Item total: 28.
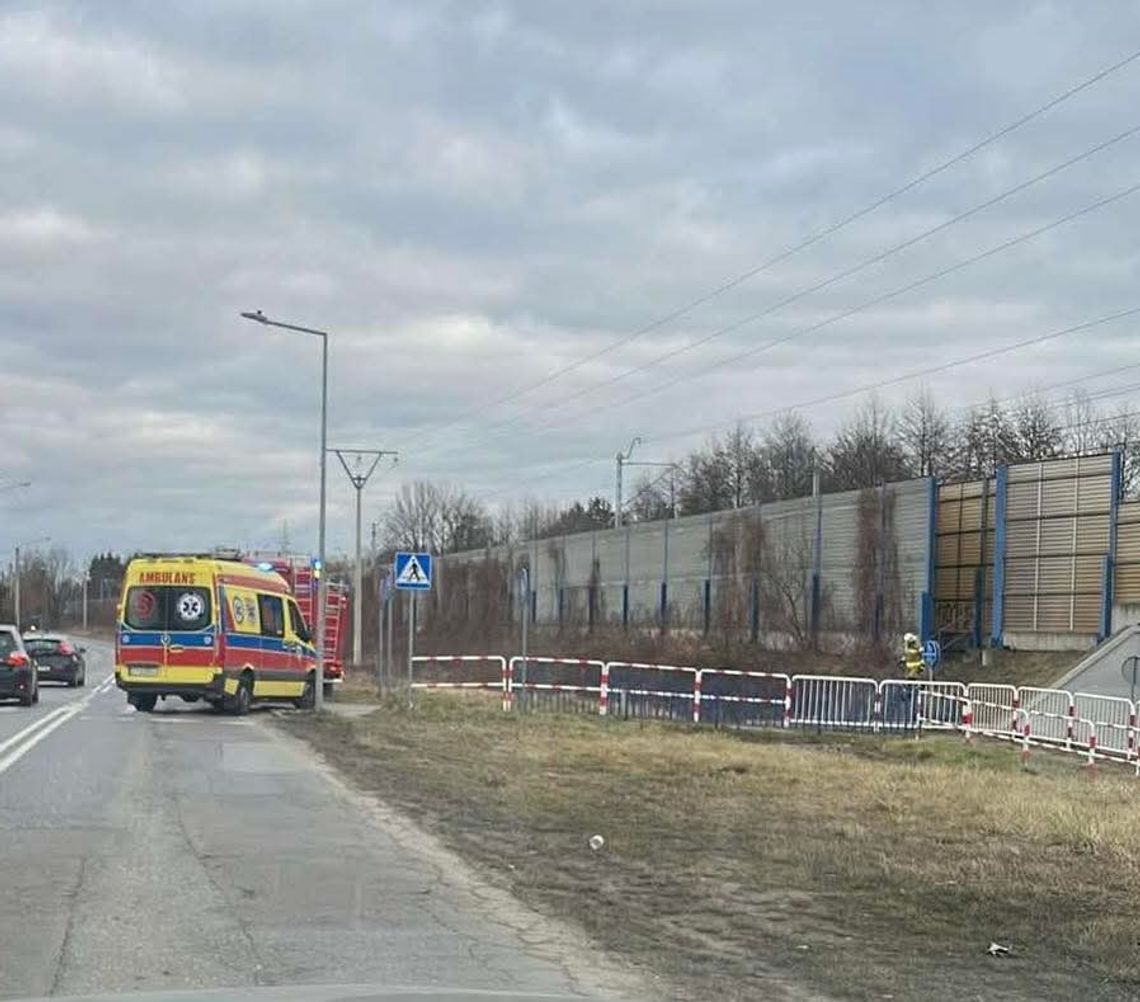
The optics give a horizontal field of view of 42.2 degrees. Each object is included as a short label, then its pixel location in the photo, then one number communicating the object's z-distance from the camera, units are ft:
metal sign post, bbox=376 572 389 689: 100.10
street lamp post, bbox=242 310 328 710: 92.89
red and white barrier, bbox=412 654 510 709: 126.22
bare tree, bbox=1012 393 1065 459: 217.56
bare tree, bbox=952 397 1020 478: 221.66
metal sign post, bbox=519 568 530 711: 86.94
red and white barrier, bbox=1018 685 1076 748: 83.41
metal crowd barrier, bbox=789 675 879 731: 96.89
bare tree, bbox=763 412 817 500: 271.08
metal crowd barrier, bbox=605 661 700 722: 97.14
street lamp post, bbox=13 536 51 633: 344.90
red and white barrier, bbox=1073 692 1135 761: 76.25
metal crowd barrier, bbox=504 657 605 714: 102.01
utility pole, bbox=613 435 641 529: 269.19
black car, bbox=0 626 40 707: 94.84
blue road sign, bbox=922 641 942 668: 133.18
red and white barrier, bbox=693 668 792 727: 96.22
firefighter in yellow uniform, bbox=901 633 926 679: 113.70
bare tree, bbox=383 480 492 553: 383.04
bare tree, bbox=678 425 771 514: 282.97
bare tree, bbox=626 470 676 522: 315.78
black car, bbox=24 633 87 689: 139.54
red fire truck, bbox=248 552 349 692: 117.60
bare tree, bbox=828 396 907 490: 240.53
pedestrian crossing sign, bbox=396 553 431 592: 85.71
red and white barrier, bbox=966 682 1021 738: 91.35
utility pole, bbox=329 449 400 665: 174.40
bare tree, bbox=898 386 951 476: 234.91
